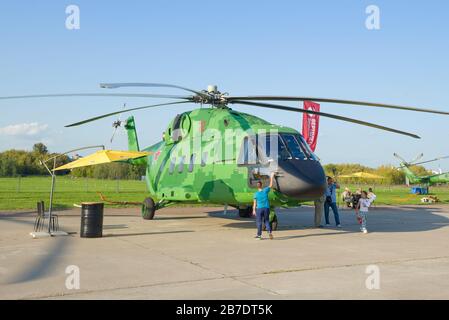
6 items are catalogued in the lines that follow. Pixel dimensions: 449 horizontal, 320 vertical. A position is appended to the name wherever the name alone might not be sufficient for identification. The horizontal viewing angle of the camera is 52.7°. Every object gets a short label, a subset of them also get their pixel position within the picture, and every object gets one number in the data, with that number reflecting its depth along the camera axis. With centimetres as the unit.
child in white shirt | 1324
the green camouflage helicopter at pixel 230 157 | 1179
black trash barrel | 1132
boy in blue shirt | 1134
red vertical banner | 2316
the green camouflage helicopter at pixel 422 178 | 4119
